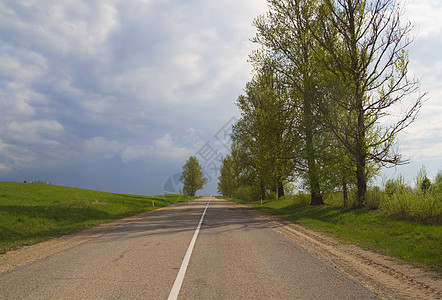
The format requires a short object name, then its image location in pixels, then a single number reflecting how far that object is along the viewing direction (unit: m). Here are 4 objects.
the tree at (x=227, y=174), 58.72
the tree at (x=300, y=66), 18.14
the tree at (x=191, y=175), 76.75
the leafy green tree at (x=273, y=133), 19.70
